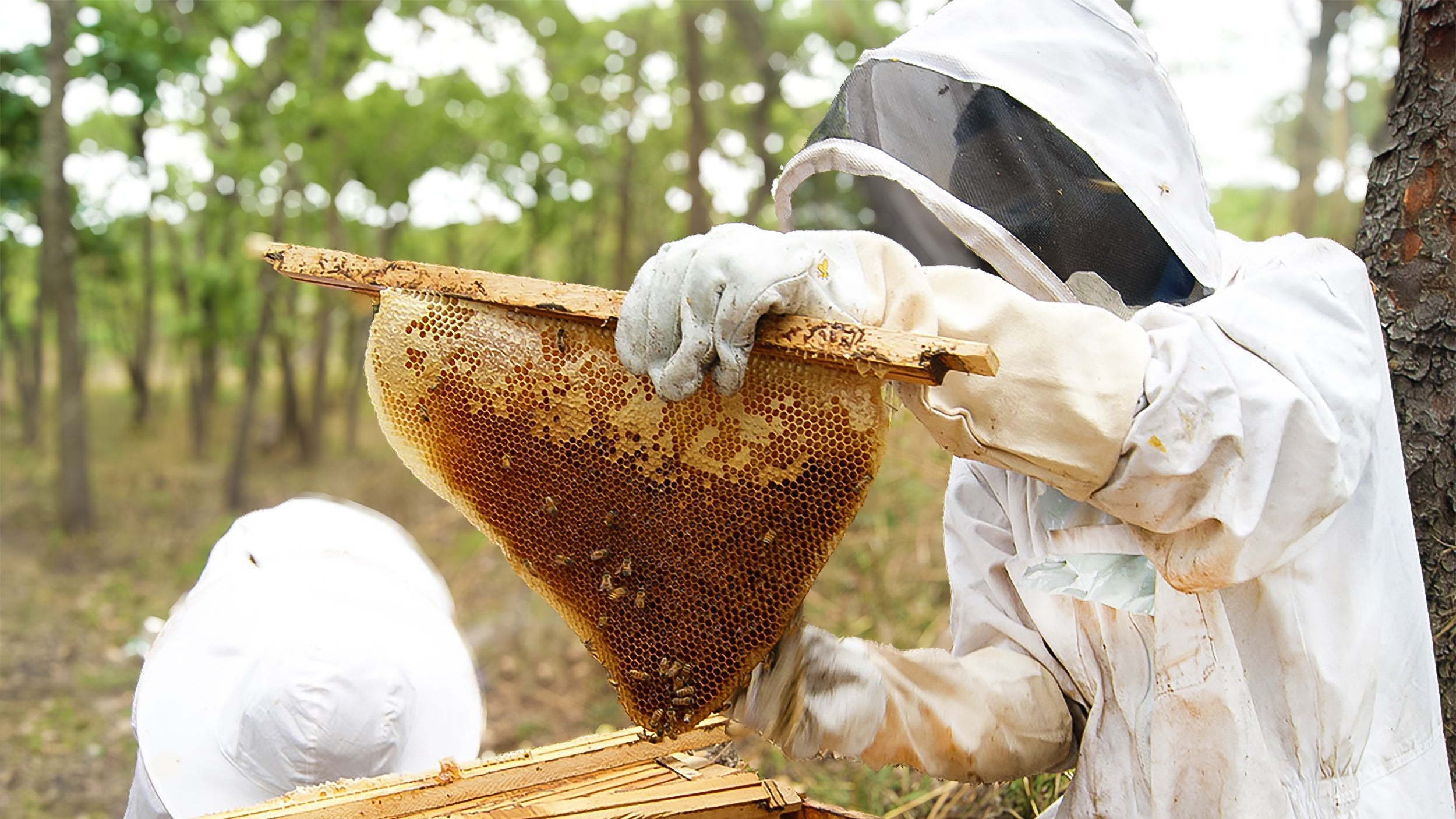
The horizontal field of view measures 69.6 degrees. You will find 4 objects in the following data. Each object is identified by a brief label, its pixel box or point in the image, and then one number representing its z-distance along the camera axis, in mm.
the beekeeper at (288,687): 2316
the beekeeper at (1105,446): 1355
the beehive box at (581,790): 1947
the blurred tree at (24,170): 8445
